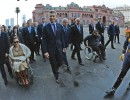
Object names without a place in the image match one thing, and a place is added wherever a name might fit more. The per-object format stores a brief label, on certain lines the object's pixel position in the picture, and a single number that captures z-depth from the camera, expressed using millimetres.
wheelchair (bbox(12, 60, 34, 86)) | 3690
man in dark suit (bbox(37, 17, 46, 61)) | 5585
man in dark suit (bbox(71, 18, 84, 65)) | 4786
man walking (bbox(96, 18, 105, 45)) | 6806
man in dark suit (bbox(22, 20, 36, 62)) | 5195
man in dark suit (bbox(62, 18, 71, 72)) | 4446
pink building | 47185
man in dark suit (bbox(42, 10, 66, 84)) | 3500
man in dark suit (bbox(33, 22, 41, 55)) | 5605
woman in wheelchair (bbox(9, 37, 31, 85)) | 3640
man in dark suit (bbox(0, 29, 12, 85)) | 3860
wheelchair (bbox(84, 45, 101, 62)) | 5269
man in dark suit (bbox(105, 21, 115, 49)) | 6947
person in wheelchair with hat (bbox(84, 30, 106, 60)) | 5273
